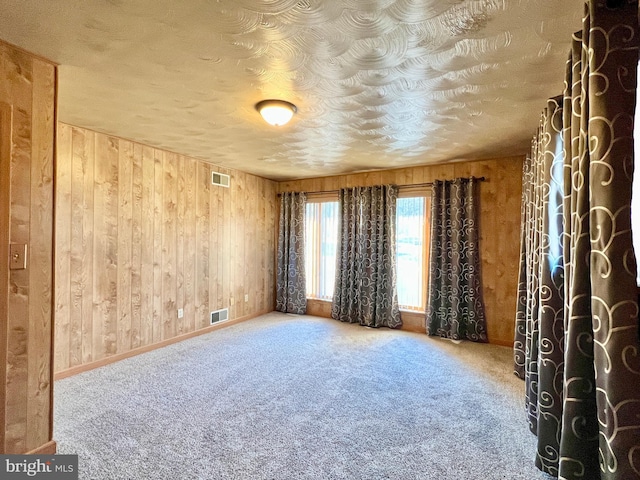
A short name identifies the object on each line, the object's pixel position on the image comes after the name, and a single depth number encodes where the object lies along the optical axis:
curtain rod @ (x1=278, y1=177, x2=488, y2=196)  3.98
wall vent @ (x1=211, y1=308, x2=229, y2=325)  4.39
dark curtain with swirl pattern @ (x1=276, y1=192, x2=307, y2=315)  5.26
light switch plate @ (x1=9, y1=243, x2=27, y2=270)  1.70
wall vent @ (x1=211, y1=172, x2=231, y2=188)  4.36
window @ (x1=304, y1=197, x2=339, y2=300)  5.12
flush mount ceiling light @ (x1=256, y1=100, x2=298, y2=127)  2.32
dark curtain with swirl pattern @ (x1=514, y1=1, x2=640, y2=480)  1.10
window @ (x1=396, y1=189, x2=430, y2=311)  4.42
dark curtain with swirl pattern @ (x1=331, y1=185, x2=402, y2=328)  4.52
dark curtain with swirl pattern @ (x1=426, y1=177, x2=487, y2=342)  3.97
